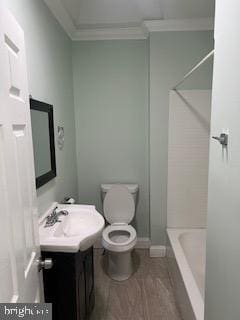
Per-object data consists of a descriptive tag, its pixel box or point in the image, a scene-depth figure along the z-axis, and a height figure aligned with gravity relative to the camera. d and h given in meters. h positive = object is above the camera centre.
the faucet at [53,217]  1.73 -0.62
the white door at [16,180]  0.76 -0.17
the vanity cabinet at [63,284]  1.48 -0.92
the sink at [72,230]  1.42 -0.65
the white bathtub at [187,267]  1.68 -1.17
